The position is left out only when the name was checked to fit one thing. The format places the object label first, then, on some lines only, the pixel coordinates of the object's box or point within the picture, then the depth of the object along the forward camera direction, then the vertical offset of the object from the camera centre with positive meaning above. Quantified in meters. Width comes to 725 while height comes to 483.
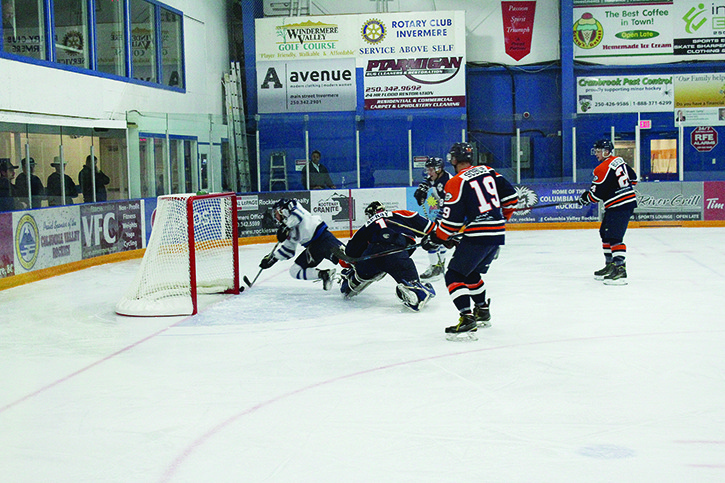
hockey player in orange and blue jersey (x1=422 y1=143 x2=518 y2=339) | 5.41 -0.27
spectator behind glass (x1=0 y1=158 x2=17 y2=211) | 9.00 +0.17
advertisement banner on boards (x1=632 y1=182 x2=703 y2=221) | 13.96 -0.30
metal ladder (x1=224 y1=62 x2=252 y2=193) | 13.92 +1.22
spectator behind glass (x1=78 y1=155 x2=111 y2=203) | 10.58 +0.23
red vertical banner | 16.55 +3.28
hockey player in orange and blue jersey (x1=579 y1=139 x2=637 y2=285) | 7.91 -0.14
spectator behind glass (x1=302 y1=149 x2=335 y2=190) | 13.90 +0.26
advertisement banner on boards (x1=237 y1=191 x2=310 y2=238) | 13.05 -0.26
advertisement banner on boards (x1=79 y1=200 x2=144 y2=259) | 10.02 -0.37
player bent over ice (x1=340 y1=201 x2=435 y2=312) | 6.57 -0.52
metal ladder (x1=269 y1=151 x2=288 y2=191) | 13.86 +0.37
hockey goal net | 6.74 -0.65
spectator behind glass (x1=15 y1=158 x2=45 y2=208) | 9.26 +0.15
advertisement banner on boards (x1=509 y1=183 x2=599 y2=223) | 14.33 -0.24
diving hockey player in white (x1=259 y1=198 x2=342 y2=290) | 7.37 -0.45
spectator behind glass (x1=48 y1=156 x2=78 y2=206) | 9.89 +0.14
